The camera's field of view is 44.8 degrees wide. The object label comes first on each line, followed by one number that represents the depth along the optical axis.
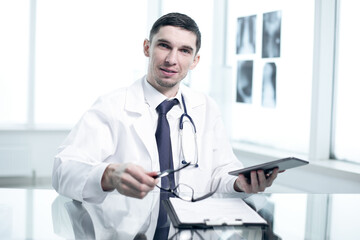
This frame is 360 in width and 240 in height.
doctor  1.73
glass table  1.03
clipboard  1.09
